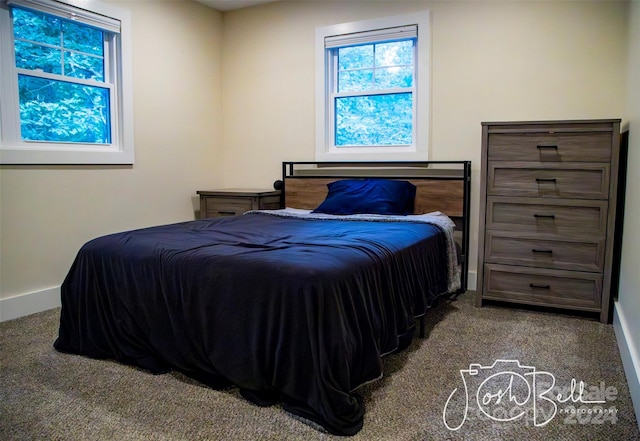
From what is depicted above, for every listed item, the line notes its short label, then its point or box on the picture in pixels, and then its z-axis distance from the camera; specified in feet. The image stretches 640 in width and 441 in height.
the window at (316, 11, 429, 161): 11.82
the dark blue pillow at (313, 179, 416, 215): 11.07
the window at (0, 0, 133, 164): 9.30
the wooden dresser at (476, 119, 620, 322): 9.00
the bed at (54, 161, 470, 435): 5.45
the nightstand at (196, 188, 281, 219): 12.43
